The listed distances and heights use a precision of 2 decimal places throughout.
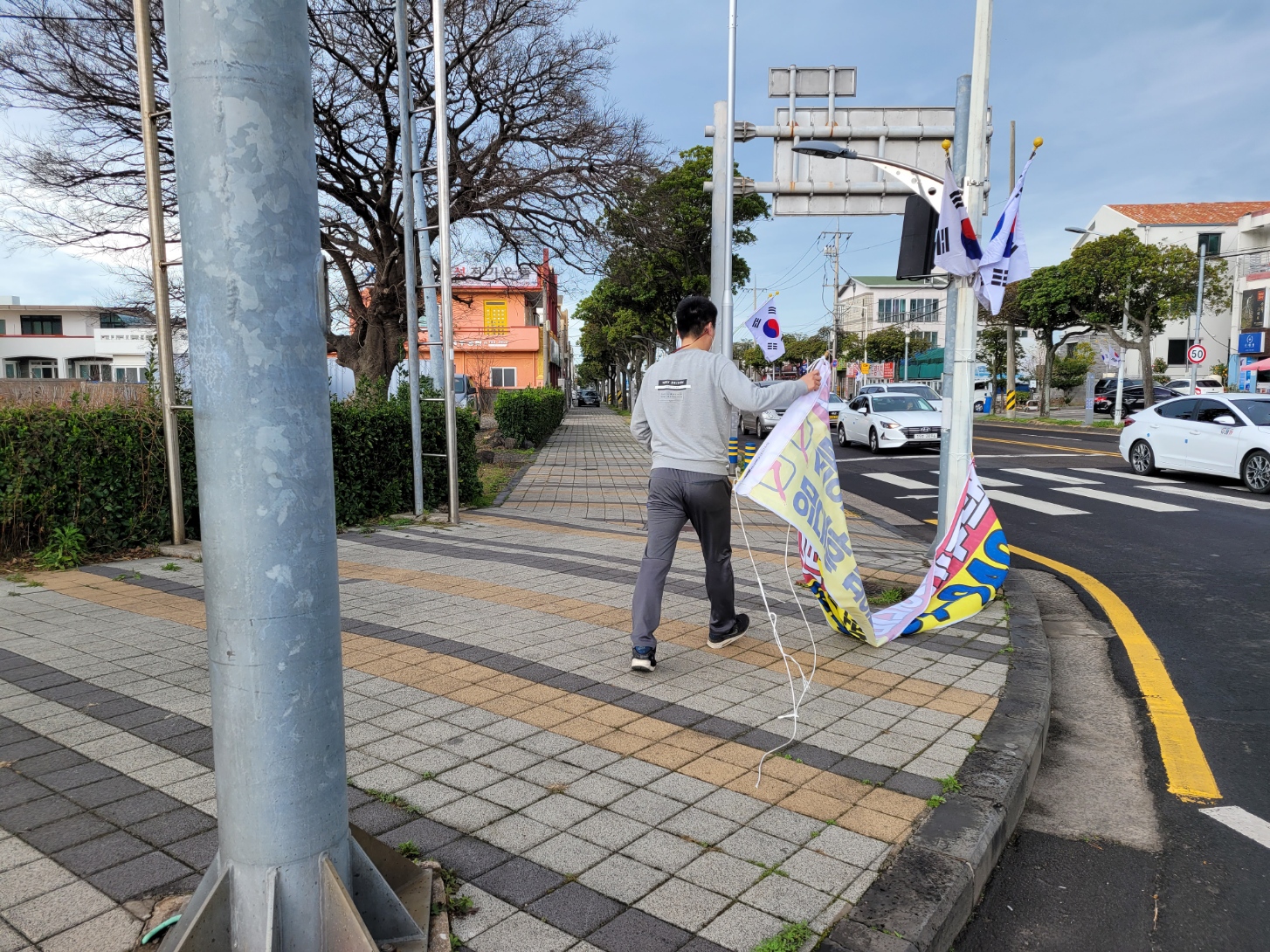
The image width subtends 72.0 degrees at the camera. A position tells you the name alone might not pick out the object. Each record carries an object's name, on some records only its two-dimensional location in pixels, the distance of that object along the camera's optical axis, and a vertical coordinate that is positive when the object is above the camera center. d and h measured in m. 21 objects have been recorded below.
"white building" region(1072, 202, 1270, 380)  49.53 +8.45
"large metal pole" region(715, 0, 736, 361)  13.30 +2.87
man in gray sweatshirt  4.53 -0.35
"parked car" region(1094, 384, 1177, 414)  40.41 -1.11
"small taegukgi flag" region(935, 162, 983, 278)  6.19 +0.98
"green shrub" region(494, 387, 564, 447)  23.04 -0.94
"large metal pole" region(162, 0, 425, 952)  1.92 -0.22
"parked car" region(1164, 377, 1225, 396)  39.01 -0.43
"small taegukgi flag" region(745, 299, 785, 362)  8.89 +0.50
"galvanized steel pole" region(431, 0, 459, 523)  9.49 +1.62
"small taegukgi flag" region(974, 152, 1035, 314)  6.19 +0.84
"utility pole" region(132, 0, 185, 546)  7.23 +0.98
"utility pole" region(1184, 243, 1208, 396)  29.76 +2.74
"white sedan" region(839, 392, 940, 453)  20.62 -1.05
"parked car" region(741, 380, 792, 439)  26.24 -1.38
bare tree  15.86 +5.08
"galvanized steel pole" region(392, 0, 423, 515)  9.88 +1.92
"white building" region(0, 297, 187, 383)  52.91 +2.44
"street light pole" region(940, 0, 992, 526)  6.48 +0.60
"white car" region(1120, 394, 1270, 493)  12.65 -0.95
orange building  49.16 +2.32
